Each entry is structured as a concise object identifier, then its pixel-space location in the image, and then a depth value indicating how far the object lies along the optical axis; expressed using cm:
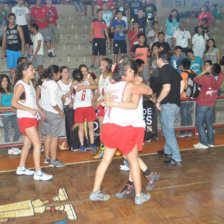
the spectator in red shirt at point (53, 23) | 1024
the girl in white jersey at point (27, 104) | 461
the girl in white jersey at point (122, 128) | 370
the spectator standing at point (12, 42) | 848
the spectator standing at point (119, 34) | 983
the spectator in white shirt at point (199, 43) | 1047
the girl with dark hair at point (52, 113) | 511
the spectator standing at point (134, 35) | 1004
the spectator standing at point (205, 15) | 1201
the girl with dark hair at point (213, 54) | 989
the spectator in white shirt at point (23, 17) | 954
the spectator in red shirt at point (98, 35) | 956
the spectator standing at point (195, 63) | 888
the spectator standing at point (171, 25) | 1078
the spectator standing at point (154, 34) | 1058
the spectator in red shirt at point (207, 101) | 615
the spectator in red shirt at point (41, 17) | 1000
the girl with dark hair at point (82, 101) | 614
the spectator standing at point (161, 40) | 905
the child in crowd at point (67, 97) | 613
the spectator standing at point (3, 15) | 1023
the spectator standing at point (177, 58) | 862
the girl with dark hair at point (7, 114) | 624
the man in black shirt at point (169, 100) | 505
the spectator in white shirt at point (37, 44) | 904
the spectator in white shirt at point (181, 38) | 1038
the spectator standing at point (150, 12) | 1135
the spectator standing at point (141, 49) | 870
